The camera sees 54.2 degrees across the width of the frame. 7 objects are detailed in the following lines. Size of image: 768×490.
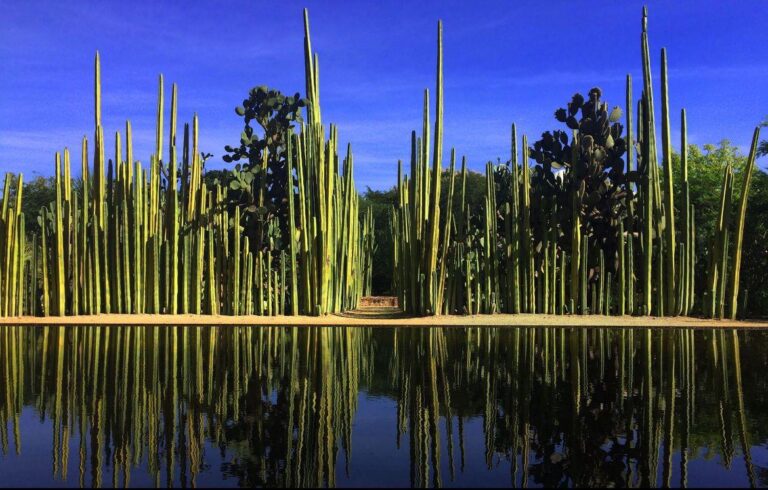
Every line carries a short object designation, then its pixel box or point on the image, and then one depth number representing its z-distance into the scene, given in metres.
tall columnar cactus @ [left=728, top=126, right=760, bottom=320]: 12.14
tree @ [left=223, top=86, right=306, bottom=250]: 14.33
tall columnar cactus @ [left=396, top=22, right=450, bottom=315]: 12.21
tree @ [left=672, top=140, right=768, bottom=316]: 13.85
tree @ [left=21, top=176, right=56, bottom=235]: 26.38
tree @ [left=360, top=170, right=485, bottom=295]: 22.38
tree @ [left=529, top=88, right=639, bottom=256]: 13.39
